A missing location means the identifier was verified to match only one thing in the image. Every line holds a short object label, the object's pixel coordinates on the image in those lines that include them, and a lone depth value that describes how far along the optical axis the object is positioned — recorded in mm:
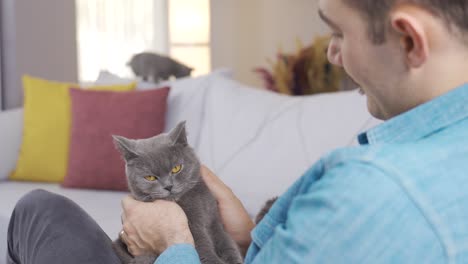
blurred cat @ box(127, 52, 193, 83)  3066
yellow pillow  2732
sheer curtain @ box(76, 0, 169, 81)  4645
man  509
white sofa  2057
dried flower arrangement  4172
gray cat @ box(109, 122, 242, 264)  1171
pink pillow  2455
